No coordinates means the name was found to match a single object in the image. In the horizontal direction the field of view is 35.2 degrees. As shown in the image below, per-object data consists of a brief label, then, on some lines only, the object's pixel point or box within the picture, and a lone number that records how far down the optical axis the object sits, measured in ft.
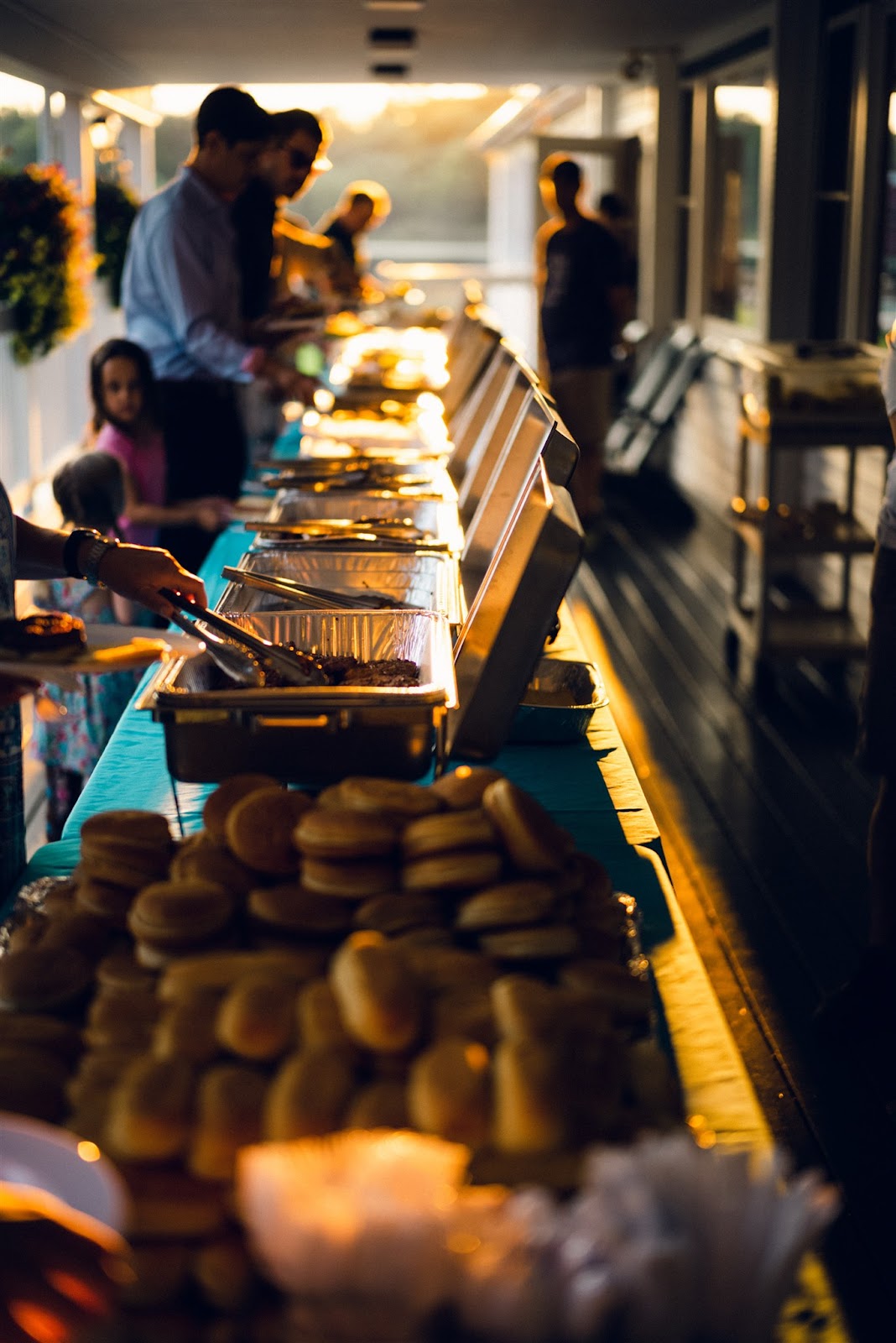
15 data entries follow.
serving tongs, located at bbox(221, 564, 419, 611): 6.70
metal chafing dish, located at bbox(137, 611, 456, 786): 4.94
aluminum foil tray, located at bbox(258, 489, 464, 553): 8.98
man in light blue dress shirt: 12.52
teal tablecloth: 4.88
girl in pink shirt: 11.09
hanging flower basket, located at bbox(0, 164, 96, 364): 17.75
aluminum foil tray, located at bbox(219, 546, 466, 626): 6.86
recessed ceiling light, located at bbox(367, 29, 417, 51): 22.02
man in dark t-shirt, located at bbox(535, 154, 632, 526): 23.61
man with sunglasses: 13.20
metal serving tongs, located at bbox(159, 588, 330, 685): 5.43
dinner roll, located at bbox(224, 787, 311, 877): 3.68
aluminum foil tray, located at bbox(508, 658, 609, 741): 6.07
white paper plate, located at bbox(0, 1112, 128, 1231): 2.43
